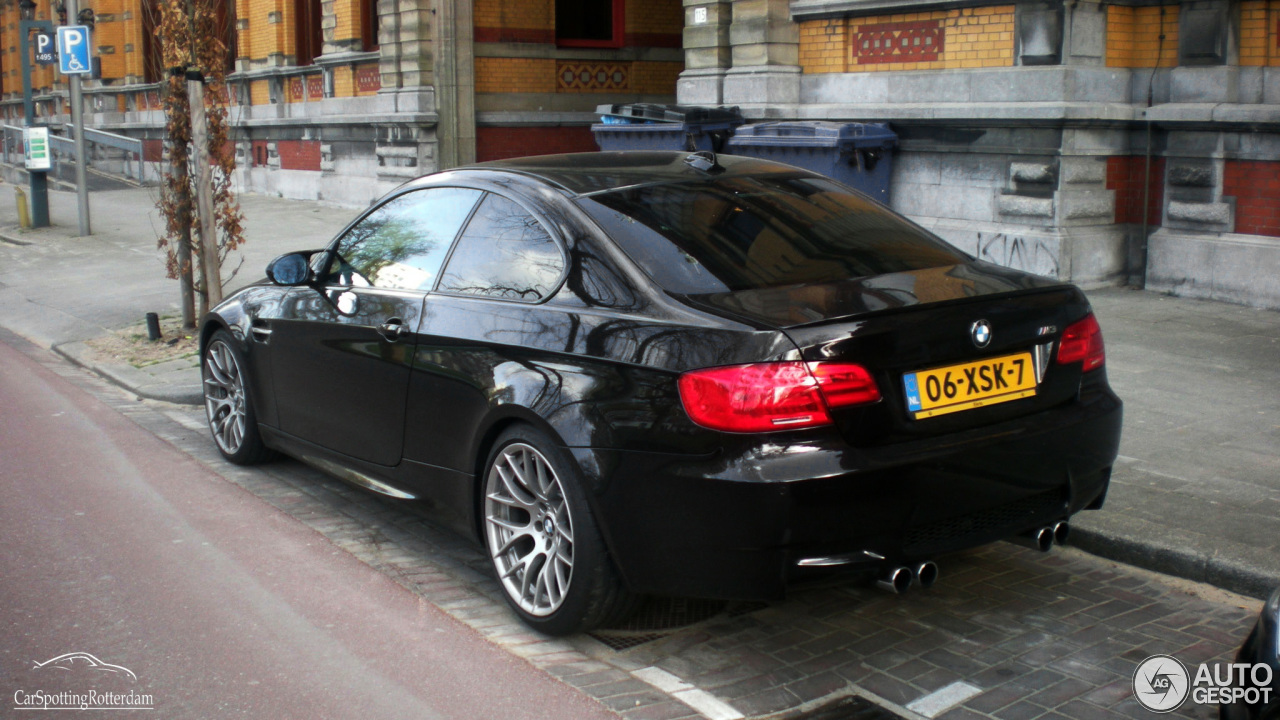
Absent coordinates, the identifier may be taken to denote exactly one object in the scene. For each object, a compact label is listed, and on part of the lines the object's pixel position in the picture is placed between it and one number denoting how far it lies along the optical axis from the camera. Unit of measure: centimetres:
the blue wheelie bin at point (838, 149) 1188
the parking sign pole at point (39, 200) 1967
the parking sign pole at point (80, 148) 1880
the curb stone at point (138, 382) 837
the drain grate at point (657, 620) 422
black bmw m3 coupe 355
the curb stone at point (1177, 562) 446
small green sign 1911
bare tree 988
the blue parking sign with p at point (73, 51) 1842
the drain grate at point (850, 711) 358
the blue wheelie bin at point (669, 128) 1343
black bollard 1025
